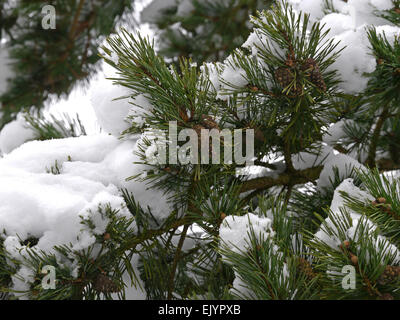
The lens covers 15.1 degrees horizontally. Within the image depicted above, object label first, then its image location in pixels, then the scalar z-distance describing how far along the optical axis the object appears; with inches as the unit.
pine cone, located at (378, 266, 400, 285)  54.0
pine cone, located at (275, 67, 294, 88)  57.8
